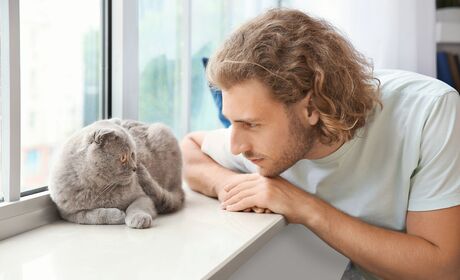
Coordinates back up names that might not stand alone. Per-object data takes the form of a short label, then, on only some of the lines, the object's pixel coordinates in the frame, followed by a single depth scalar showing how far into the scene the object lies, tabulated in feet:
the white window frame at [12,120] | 2.97
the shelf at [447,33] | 7.27
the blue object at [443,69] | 7.14
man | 3.26
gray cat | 2.93
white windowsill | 2.38
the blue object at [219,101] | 4.92
